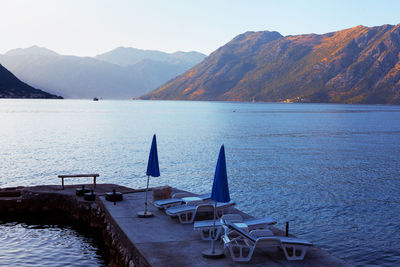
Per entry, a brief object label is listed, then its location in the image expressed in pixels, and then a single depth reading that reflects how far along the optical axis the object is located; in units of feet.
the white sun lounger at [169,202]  64.69
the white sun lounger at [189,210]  58.13
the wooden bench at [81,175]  89.74
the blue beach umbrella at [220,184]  42.68
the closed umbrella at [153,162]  59.16
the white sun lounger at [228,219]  49.78
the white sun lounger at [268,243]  44.14
